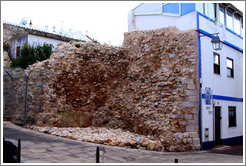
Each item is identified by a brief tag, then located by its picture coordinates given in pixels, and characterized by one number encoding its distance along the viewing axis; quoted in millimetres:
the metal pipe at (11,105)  11609
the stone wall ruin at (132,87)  10266
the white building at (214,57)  11023
